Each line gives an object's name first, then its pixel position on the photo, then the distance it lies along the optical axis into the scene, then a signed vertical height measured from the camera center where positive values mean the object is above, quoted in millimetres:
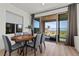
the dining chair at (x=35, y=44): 1680 -511
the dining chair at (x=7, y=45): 1437 -484
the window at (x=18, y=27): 3014 +150
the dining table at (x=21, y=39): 1674 -341
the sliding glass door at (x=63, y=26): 2976 +232
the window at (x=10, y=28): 2510 +107
